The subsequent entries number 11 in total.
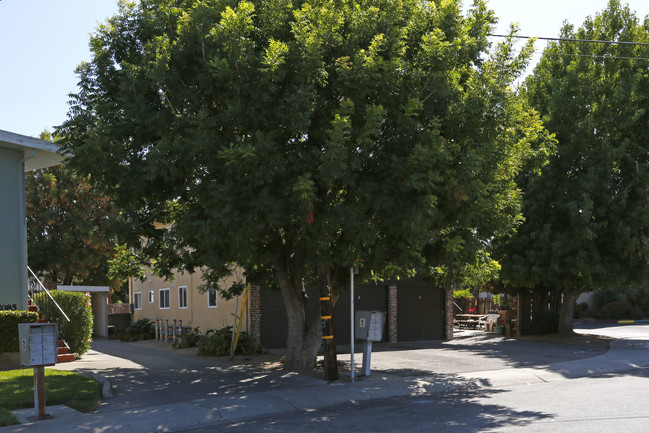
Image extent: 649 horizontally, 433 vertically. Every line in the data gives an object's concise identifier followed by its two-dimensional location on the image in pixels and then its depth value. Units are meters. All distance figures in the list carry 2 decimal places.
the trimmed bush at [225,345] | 18.84
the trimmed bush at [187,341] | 21.52
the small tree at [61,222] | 30.44
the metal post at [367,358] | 13.52
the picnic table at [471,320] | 30.72
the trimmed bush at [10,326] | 14.28
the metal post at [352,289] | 12.78
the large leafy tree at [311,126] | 10.58
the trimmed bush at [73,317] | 17.50
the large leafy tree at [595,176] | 21.47
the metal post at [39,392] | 9.38
